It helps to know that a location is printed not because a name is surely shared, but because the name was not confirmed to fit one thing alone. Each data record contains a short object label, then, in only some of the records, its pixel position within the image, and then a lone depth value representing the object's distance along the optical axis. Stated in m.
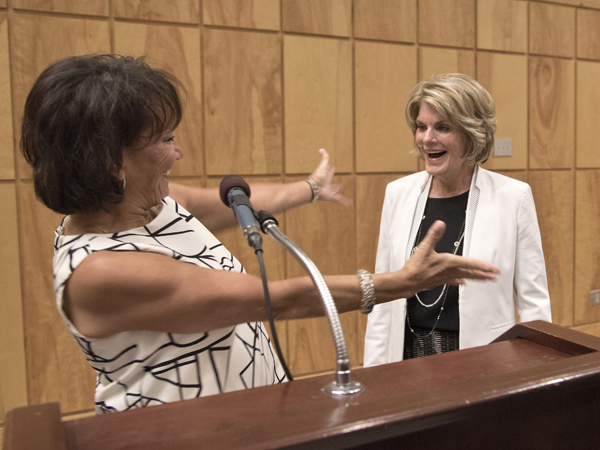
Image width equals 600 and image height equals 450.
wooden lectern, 0.73
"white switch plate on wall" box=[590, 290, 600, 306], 4.62
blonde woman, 1.97
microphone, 0.97
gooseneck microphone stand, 0.86
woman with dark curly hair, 1.03
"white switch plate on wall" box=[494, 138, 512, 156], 4.16
